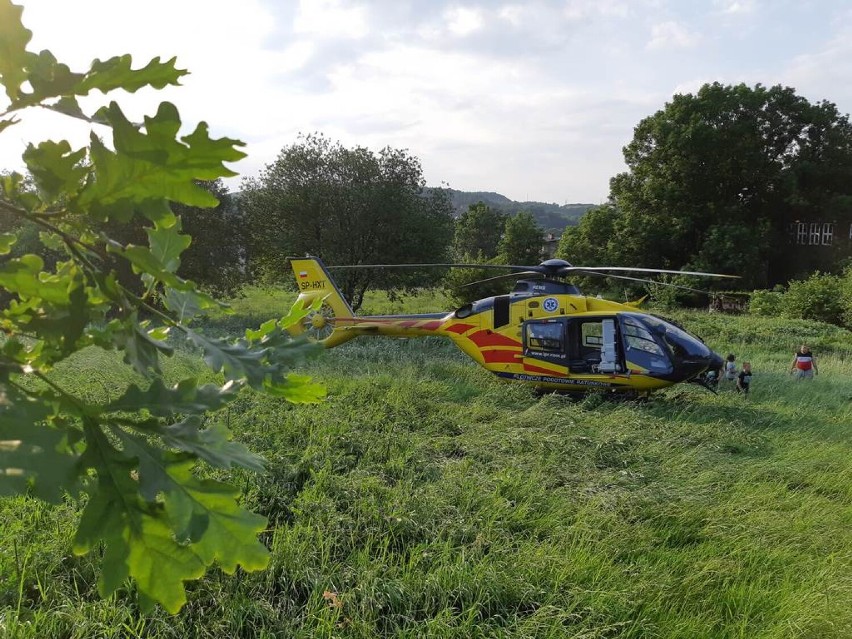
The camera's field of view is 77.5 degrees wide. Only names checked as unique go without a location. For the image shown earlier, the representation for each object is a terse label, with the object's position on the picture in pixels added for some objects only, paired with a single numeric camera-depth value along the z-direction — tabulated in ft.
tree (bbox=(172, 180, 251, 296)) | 68.74
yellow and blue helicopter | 29.14
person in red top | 38.09
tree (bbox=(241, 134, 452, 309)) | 65.21
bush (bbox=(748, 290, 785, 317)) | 83.05
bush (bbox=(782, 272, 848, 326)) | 77.10
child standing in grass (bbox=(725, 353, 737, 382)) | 36.71
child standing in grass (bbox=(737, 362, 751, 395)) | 32.68
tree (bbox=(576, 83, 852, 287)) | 104.83
